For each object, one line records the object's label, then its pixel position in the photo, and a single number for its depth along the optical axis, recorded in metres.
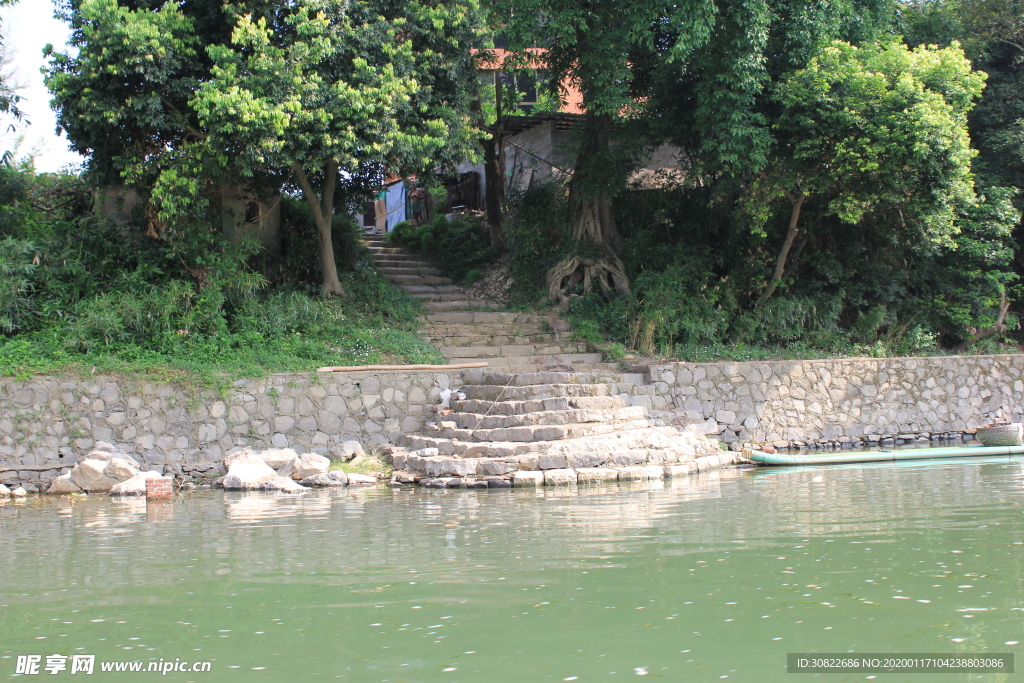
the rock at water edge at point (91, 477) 10.43
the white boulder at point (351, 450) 11.80
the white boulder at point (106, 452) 10.77
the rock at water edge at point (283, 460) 11.05
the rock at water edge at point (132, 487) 10.29
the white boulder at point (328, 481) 10.73
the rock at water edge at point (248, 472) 10.59
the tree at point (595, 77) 14.04
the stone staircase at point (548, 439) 10.48
